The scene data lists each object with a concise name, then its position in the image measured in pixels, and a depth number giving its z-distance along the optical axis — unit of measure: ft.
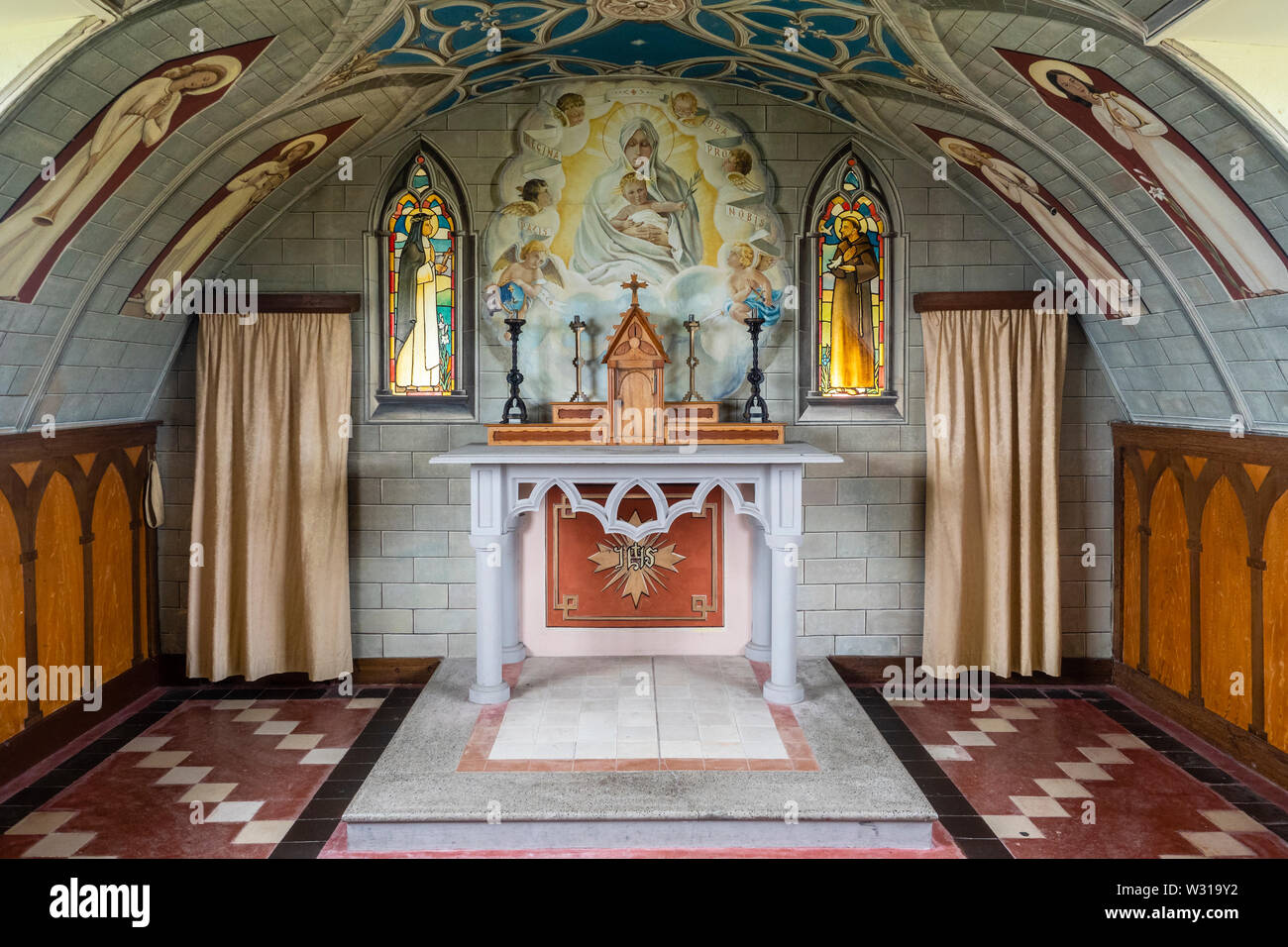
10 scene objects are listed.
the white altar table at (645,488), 18.24
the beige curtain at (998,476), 21.74
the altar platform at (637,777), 14.82
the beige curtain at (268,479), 21.59
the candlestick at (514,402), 21.59
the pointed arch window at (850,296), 22.39
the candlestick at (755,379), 21.58
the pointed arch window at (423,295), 22.24
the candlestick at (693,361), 21.94
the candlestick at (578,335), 21.94
